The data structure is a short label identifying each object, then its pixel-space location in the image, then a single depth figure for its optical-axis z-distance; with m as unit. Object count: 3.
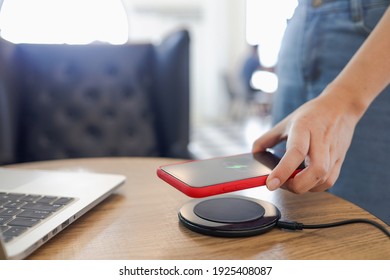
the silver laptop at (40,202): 0.35
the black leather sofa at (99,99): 1.31
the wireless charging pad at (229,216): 0.40
